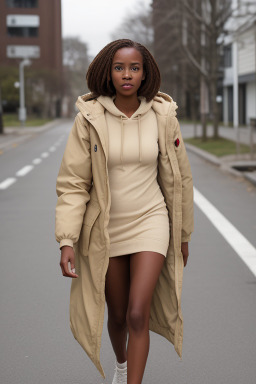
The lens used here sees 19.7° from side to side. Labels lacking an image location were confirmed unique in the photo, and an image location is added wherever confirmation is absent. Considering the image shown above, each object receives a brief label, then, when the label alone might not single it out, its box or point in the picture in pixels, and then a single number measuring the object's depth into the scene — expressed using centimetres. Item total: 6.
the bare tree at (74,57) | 10844
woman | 327
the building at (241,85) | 4788
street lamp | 5377
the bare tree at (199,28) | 2848
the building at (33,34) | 8912
